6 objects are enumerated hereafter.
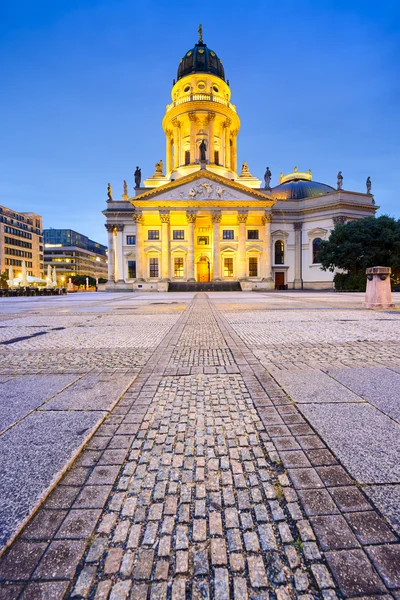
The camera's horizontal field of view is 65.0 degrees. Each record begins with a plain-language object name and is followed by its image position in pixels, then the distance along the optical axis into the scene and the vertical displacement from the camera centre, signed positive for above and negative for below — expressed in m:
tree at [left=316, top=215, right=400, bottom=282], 30.75 +3.53
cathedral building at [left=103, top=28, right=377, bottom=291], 43.94 +9.91
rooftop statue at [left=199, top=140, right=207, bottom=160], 46.28 +19.72
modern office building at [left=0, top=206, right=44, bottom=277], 88.06 +14.09
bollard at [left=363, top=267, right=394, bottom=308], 11.53 -0.29
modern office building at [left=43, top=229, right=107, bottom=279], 118.25 +13.15
